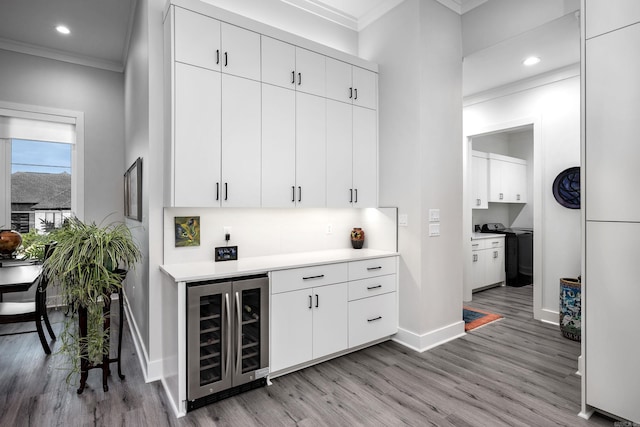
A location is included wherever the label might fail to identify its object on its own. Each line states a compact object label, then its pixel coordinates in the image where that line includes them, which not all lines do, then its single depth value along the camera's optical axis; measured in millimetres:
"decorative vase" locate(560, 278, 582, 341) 3332
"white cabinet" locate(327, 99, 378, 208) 3180
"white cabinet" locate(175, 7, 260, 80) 2377
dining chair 2690
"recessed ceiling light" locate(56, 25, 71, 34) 3823
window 4309
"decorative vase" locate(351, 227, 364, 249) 3551
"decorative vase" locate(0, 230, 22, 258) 3412
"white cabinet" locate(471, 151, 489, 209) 5531
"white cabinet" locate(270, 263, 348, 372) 2520
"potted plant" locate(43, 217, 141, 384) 2150
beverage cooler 2168
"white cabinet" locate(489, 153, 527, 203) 5871
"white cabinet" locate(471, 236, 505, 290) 5156
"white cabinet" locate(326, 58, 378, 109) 3162
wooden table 2494
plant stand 2354
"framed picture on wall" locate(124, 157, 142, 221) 2946
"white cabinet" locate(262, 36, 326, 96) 2768
